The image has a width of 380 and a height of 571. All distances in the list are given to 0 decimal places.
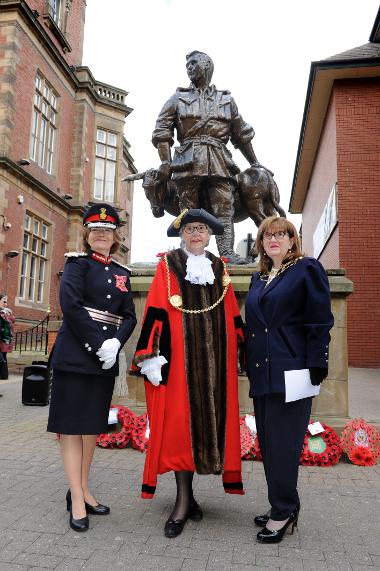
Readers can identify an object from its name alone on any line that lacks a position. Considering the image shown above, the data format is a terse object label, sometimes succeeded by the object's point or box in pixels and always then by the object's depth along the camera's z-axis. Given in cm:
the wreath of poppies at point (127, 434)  486
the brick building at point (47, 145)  1617
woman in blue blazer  281
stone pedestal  488
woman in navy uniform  306
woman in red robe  304
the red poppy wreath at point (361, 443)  445
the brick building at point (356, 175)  1248
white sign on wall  1420
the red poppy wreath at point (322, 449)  447
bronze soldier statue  549
